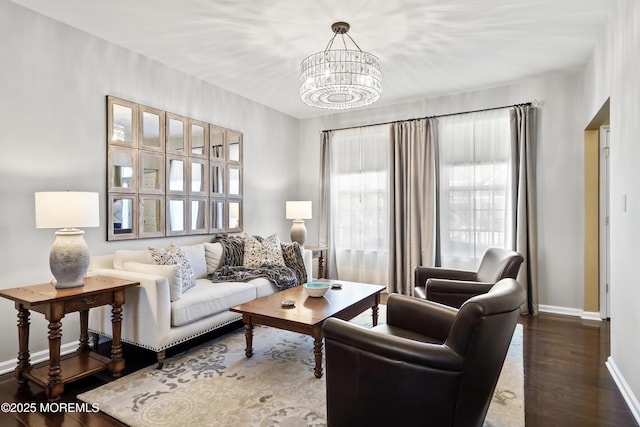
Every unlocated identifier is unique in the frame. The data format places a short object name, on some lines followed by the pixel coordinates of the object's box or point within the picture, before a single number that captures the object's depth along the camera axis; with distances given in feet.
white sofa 8.87
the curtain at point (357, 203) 17.16
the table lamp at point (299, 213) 16.46
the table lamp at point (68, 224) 7.95
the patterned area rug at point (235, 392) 6.79
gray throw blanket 12.45
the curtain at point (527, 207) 13.58
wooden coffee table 8.31
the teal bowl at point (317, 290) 10.18
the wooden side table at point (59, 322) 7.48
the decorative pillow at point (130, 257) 10.41
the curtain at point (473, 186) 14.40
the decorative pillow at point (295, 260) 13.89
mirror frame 11.17
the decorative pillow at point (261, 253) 13.71
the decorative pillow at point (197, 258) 12.41
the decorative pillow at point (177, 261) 10.48
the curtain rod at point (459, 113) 13.87
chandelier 9.27
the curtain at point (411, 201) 15.57
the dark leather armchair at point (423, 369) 4.77
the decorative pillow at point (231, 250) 13.64
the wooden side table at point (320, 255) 16.79
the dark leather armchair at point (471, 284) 9.83
